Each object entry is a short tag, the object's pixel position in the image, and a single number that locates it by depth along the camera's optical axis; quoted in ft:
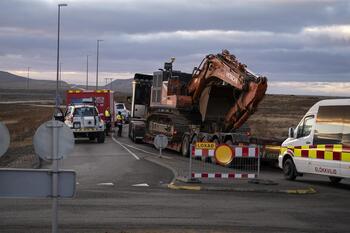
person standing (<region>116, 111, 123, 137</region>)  132.16
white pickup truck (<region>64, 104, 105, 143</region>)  109.81
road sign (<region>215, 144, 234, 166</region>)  53.47
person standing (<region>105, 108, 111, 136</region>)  136.45
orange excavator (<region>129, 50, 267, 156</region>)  74.69
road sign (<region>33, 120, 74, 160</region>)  24.07
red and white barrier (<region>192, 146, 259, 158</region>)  53.57
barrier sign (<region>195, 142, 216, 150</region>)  54.70
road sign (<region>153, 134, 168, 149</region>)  75.66
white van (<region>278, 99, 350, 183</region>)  53.16
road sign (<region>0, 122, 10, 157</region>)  23.43
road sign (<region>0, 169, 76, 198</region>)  23.57
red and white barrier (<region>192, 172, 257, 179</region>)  51.81
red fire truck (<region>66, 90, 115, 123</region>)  136.15
